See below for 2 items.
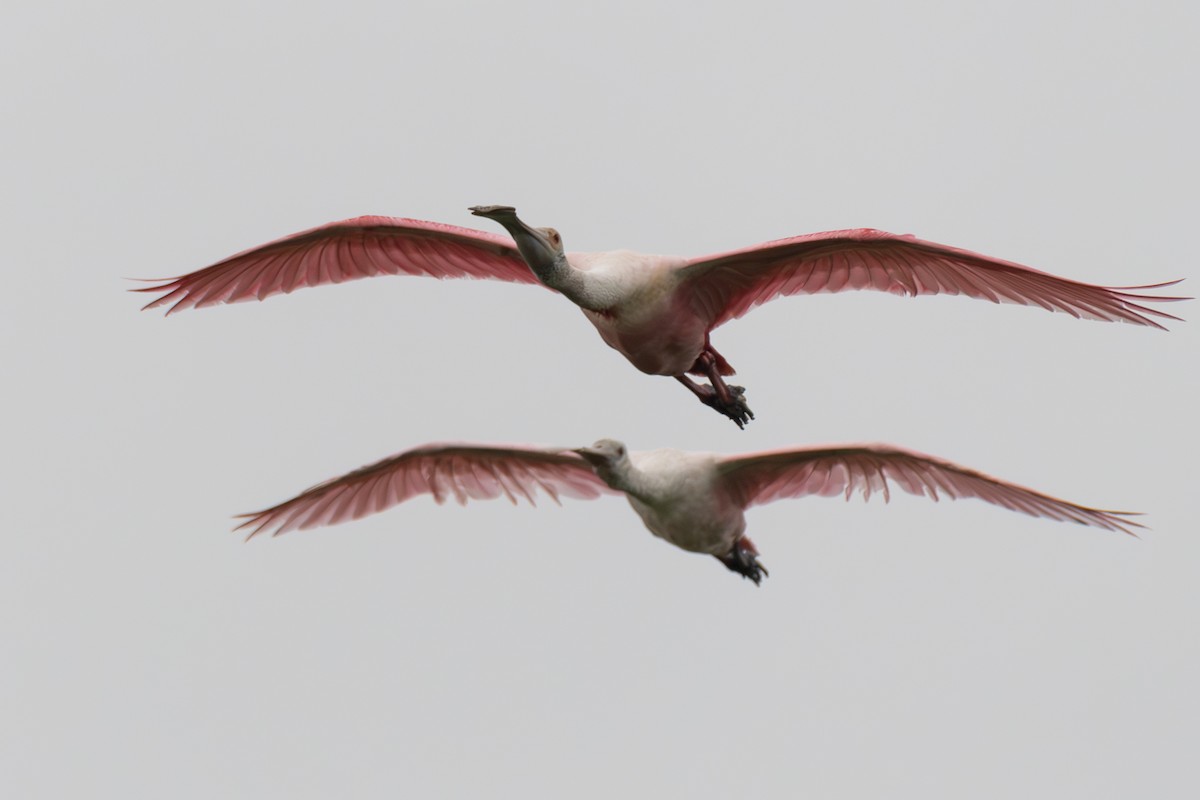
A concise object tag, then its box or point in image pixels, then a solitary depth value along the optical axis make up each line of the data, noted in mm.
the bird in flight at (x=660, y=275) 21094
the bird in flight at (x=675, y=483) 20672
